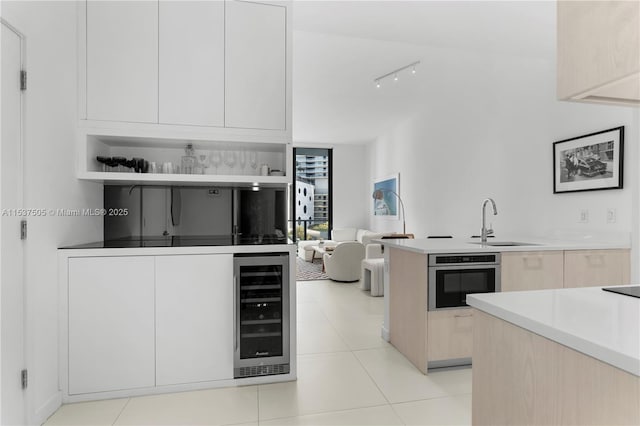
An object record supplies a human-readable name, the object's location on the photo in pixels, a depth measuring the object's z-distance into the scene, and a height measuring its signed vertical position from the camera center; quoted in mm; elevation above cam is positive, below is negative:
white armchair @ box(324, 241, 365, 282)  5617 -834
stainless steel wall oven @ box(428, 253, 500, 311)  2445 -477
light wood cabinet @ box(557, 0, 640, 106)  756 +386
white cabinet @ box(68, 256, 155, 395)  2111 -709
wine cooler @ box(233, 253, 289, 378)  2316 -716
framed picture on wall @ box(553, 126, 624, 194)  2713 +422
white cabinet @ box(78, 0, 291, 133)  2318 +1021
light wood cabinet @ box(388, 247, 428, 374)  2482 -739
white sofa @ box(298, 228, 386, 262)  7616 -685
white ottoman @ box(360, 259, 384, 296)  4781 -911
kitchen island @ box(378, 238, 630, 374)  2471 -482
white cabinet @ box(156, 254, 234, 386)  2219 -709
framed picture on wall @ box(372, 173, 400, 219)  7289 +308
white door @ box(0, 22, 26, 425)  1664 -156
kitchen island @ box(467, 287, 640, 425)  639 -321
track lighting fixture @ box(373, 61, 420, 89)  4093 +1741
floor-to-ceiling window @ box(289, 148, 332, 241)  9297 +473
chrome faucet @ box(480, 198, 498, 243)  3008 -220
